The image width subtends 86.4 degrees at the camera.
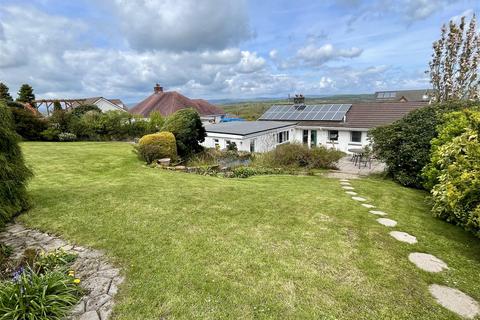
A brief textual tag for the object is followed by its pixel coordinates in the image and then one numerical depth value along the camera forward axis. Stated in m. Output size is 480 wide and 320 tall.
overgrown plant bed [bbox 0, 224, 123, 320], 2.79
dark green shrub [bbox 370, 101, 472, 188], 10.02
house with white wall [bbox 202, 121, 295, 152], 19.42
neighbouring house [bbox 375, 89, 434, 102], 51.02
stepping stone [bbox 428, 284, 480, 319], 3.05
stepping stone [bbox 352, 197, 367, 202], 7.59
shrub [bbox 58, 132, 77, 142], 18.91
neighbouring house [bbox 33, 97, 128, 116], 30.94
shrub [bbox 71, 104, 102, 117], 22.55
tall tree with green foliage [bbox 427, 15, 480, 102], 15.41
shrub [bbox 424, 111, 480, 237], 4.38
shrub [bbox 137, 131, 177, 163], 12.57
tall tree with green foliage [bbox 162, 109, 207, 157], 15.11
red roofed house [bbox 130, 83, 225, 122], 33.52
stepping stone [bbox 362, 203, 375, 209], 6.84
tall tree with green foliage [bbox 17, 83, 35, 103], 32.22
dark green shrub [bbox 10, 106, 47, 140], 17.56
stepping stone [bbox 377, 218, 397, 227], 5.59
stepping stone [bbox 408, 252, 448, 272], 3.96
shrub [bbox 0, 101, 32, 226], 4.80
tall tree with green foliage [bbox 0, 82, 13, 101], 29.34
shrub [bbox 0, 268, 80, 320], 2.70
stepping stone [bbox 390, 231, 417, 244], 4.87
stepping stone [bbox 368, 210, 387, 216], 6.28
